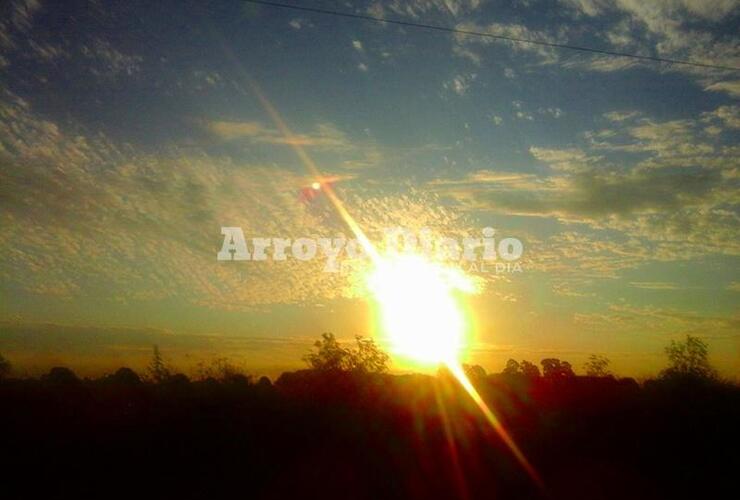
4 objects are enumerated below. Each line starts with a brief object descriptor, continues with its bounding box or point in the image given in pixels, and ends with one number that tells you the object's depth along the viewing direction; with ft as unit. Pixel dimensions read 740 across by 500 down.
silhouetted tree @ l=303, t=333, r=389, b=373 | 122.42
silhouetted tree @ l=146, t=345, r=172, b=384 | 109.63
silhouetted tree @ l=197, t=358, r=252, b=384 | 90.61
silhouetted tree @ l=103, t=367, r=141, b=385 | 126.44
